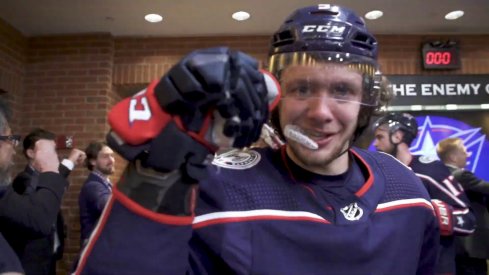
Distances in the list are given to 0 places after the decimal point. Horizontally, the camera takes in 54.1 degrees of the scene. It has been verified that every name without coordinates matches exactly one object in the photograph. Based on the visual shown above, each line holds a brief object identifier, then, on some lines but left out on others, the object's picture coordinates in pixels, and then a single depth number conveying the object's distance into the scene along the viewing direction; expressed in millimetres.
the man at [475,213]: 3582
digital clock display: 5117
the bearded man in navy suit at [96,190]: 3461
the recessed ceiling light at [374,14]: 4590
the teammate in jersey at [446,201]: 2732
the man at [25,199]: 2125
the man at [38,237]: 2412
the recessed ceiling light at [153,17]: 4582
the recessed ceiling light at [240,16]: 4570
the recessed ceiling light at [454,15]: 4639
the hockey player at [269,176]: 843
